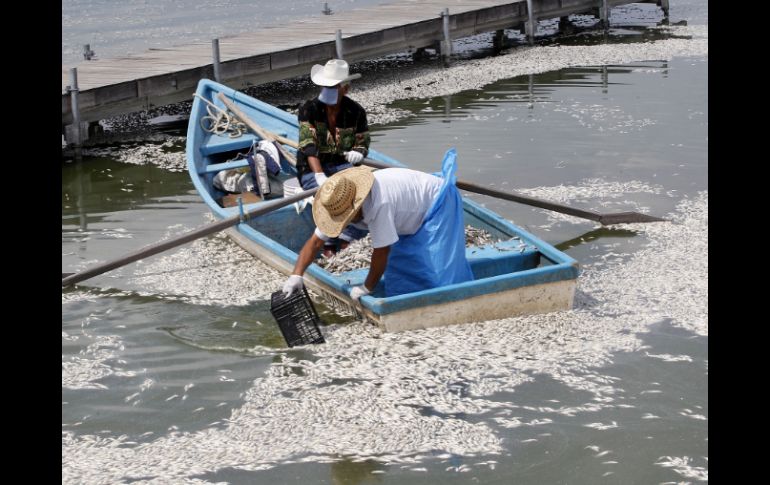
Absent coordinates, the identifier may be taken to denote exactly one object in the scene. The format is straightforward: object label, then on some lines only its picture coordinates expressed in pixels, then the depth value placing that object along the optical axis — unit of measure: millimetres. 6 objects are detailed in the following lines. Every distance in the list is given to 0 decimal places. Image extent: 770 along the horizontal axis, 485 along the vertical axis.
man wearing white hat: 9070
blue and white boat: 7535
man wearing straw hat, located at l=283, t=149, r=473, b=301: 7262
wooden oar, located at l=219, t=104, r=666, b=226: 9055
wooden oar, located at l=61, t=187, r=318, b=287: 8711
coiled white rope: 11992
